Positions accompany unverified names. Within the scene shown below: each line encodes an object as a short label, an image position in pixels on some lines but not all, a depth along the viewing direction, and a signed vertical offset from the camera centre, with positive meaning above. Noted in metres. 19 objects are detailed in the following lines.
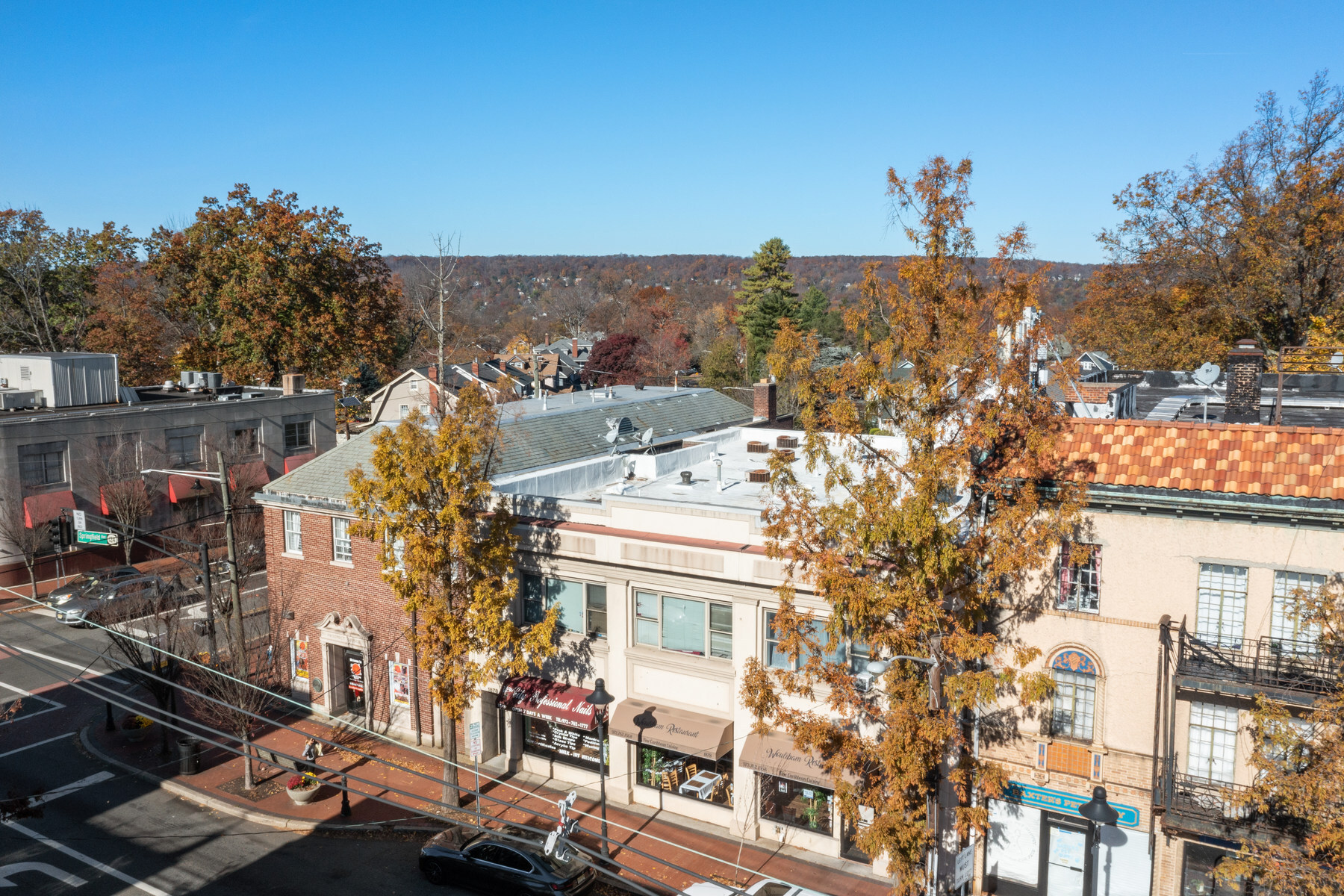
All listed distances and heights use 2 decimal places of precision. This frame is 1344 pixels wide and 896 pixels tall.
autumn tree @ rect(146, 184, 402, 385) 55.34 +3.17
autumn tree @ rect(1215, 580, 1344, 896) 13.14 -6.28
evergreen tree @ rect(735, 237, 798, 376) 82.62 +3.98
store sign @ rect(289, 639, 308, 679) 28.56 -9.29
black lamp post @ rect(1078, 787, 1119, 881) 14.14 -6.94
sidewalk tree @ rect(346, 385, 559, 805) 20.09 -4.29
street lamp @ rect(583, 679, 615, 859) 19.56 -7.21
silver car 29.53 -8.81
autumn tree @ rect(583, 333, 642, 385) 88.19 -1.58
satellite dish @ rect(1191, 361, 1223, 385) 23.52 -0.86
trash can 24.66 -10.48
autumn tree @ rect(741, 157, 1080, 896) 14.34 -2.65
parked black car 18.81 -10.34
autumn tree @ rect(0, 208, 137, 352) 61.91 +4.43
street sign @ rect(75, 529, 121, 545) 24.20 -4.83
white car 17.58 -10.03
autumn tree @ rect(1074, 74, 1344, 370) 36.66 +3.50
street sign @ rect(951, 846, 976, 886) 15.95 -8.76
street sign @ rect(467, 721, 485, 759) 24.69 -10.14
